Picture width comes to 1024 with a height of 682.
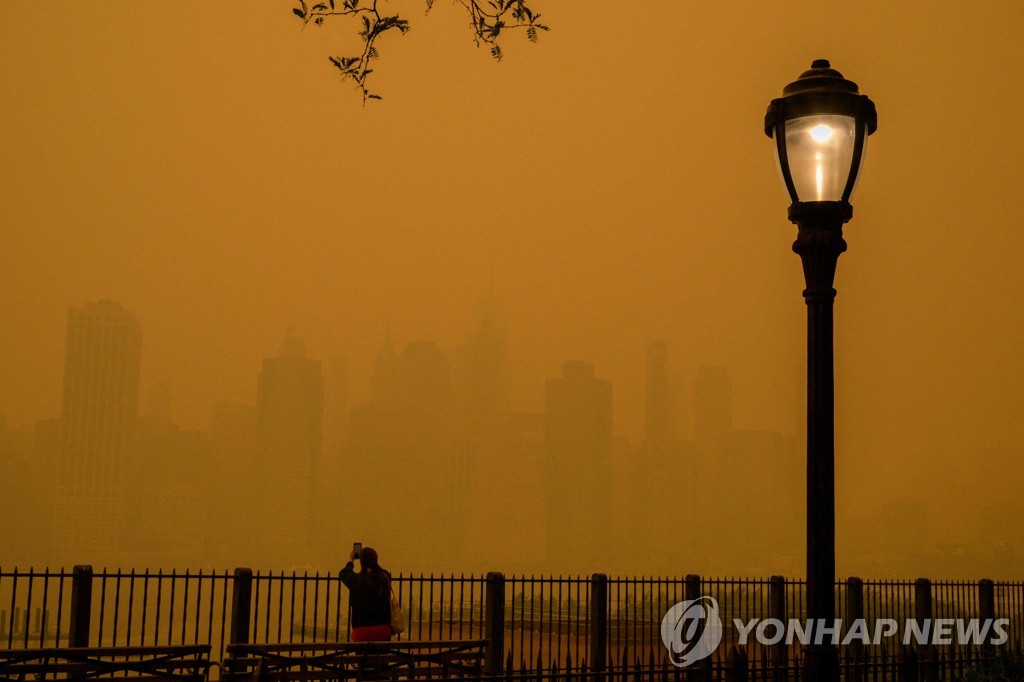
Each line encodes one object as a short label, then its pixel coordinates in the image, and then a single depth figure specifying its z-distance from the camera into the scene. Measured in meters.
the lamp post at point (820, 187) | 10.80
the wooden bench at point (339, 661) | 20.62
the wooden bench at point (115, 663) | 18.05
